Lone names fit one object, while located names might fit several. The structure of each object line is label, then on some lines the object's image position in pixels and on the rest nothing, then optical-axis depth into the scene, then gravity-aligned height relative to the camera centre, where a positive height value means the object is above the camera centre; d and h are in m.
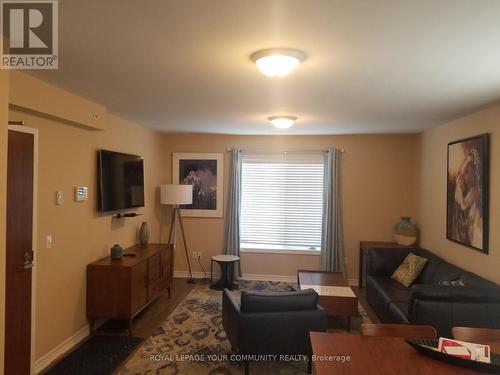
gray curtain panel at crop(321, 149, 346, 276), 5.58 -0.57
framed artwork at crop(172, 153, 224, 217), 5.91 +0.17
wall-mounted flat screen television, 3.84 +0.07
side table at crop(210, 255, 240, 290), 5.25 -1.36
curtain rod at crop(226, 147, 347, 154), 5.68 +0.65
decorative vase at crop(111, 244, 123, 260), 3.85 -0.76
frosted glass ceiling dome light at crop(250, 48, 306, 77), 2.11 +0.82
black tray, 1.59 -0.85
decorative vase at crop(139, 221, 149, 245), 4.71 -0.67
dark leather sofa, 2.77 -0.99
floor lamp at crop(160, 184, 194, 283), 5.31 -0.12
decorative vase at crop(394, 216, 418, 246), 5.17 -0.69
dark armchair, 2.77 -1.13
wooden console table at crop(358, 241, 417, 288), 5.11 -0.94
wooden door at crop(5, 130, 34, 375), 2.45 -0.51
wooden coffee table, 3.70 -1.22
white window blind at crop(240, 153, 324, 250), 5.81 -0.24
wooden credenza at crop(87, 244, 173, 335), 3.52 -1.10
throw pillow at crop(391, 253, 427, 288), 4.27 -1.06
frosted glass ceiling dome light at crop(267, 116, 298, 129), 4.16 +0.85
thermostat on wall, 3.44 -0.08
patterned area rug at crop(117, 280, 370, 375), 3.00 -1.63
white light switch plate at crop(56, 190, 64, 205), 3.17 -0.11
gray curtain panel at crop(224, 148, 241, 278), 5.81 -0.43
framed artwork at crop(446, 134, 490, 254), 3.45 -0.03
